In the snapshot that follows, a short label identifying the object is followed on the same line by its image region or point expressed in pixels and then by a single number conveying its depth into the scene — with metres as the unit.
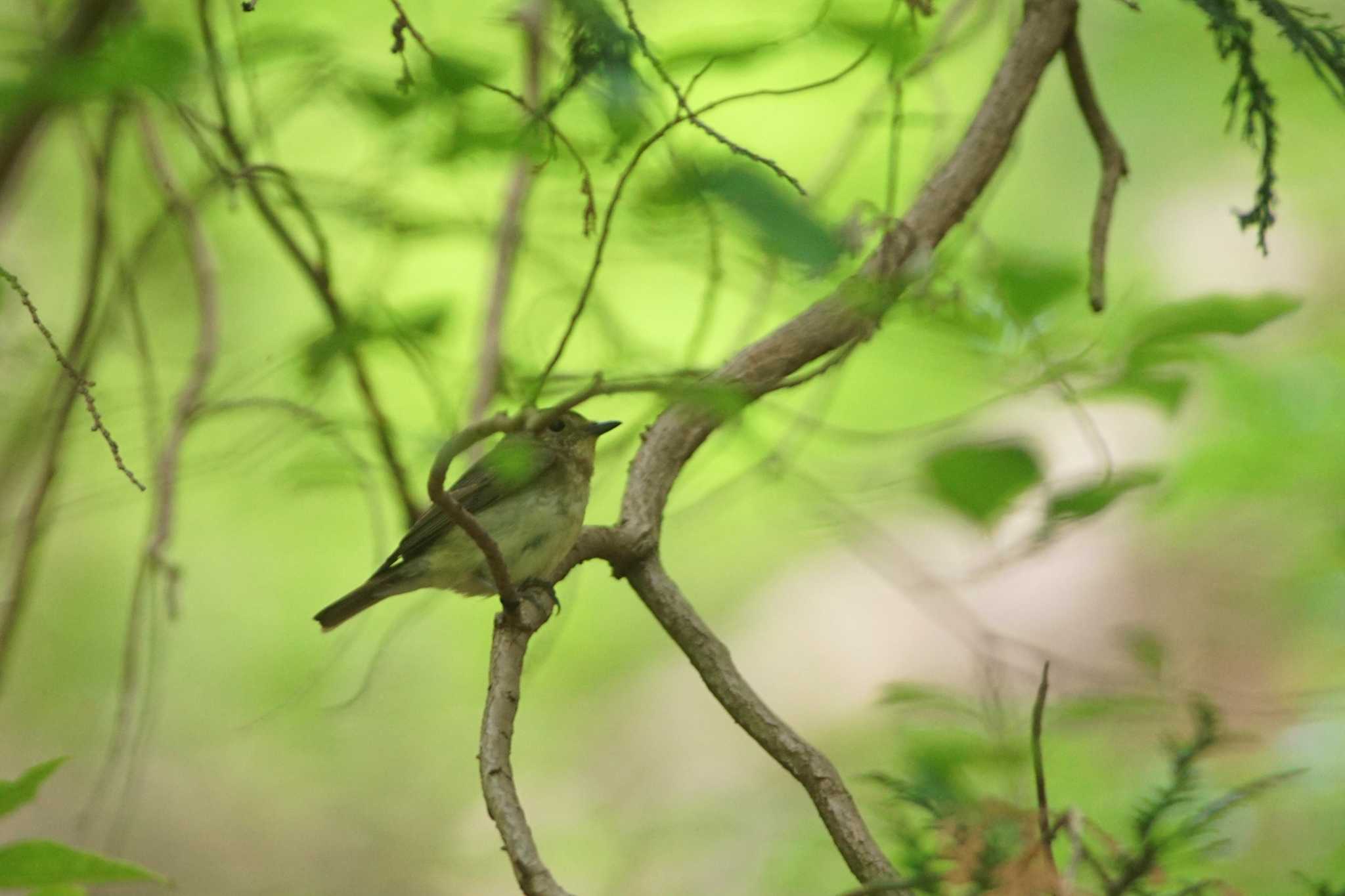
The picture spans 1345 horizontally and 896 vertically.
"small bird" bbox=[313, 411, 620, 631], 7.95
